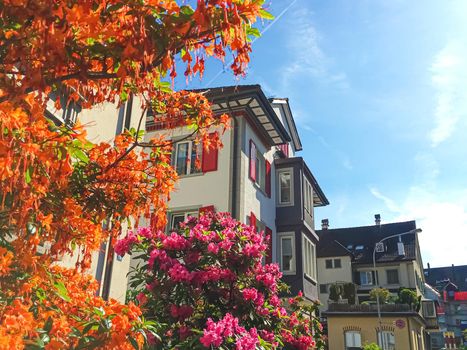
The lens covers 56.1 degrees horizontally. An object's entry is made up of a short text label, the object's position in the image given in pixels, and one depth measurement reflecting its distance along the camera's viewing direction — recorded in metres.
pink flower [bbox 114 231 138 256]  7.37
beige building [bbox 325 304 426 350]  28.53
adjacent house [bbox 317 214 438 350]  29.08
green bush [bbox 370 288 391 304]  30.92
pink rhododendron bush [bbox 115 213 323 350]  6.78
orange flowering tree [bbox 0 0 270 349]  2.20
